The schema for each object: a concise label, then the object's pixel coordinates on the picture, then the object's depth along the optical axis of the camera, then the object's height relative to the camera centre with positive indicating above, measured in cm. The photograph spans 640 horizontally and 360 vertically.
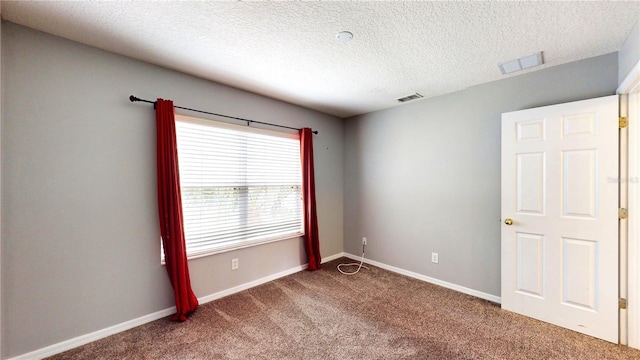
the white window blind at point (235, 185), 266 -12
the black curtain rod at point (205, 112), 228 +70
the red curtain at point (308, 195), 366 -32
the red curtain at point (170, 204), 236 -26
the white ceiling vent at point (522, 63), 222 +96
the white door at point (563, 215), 208 -45
